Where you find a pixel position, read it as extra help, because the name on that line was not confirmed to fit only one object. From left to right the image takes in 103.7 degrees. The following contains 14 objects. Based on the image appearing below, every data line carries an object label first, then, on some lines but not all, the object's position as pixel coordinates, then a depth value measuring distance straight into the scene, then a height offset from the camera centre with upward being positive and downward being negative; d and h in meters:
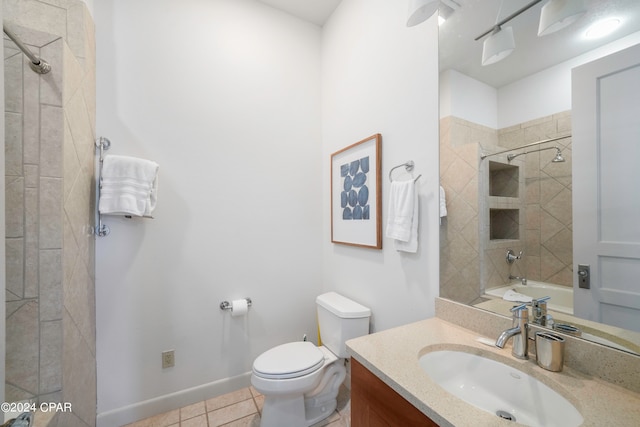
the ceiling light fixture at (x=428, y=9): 1.03 +0.87
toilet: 1.35 -0.87
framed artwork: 1.55 +0.15
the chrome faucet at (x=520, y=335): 0.84 -0.41
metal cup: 0.77 -0.42
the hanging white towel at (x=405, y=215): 1.27 +0.00
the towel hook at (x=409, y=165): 1.33 +0.27
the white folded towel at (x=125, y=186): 1.36 +0.16
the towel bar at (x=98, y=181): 1.45 +0.20
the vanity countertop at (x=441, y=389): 0.60 -0.49
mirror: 0.84 +0.24
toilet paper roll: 1.74 -0.64
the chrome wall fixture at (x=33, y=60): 0.91 +0.63
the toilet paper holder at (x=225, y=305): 1.76 -0.63
